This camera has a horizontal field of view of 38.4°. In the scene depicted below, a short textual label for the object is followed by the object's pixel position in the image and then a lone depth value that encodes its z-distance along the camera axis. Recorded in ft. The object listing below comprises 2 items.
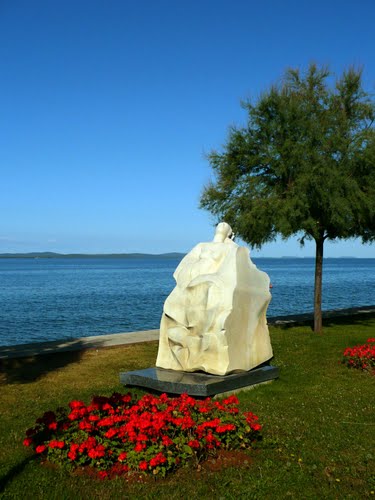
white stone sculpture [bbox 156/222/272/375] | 30.25
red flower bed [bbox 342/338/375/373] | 36.28
